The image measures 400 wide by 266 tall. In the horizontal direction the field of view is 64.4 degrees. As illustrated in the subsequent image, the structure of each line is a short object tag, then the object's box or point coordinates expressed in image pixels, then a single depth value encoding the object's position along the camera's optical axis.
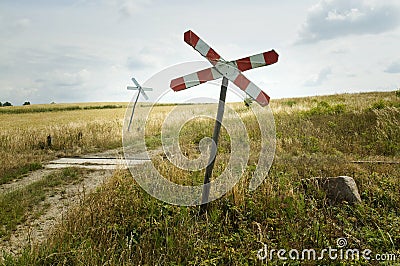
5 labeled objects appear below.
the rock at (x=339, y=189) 5.63
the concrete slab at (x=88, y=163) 9.80
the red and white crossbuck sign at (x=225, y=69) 4.20
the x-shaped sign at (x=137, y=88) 16.70
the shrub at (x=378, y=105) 14.56
